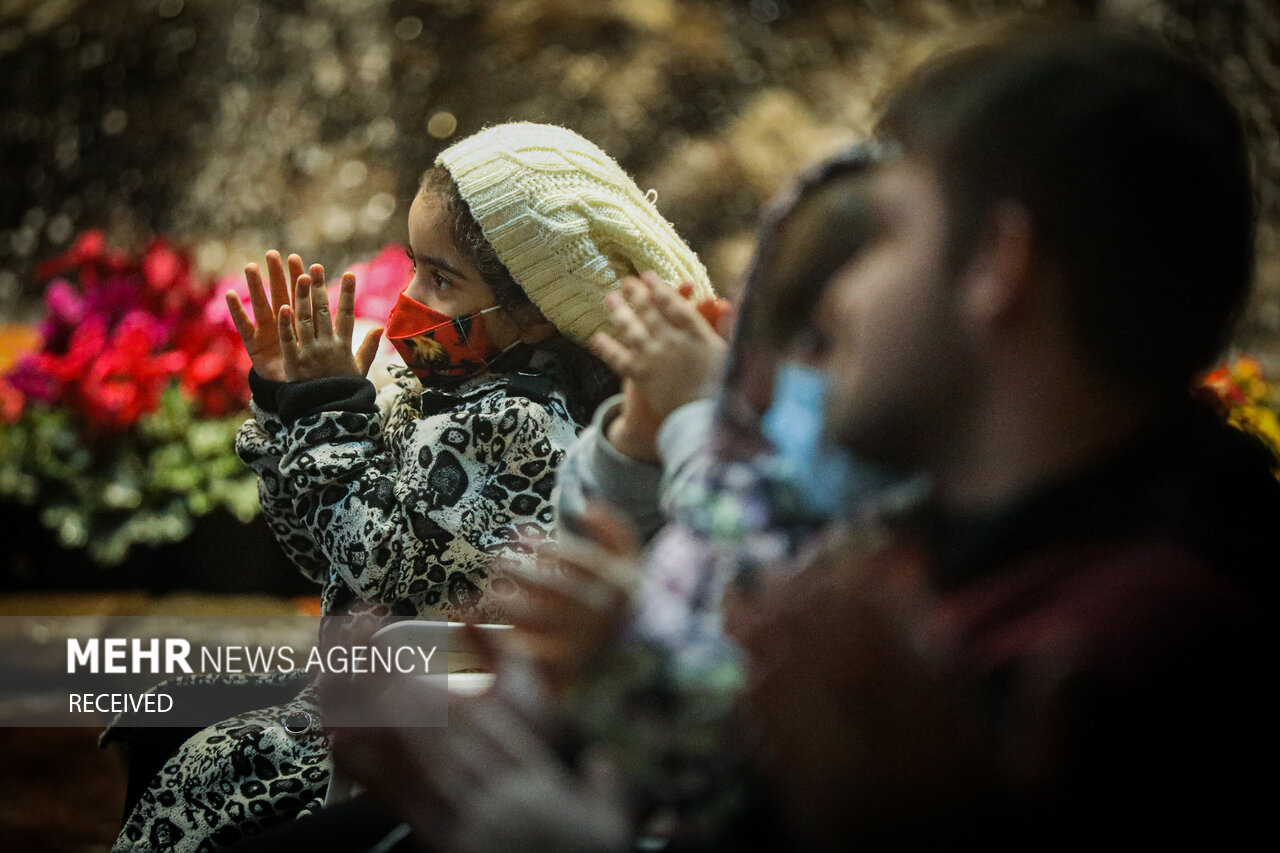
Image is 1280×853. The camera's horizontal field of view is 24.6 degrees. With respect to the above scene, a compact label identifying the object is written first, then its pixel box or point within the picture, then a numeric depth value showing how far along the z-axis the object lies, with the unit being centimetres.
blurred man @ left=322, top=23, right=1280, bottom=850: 198
